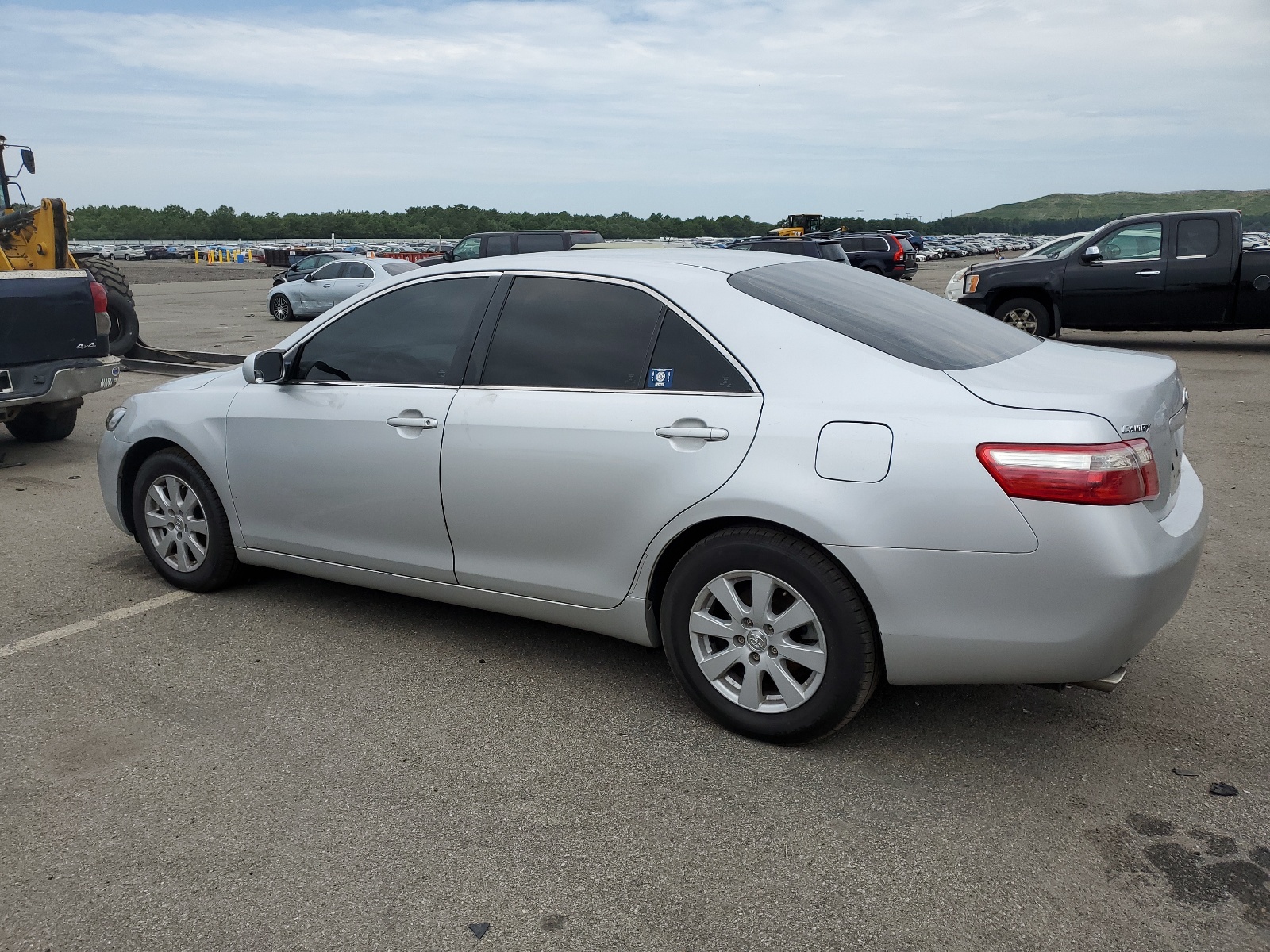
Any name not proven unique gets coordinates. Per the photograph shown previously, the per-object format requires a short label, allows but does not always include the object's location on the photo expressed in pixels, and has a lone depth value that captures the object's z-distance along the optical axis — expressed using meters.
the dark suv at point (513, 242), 22.42
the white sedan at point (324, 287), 22.64
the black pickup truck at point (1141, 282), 13.83
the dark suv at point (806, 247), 25.66
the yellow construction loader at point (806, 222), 65.25
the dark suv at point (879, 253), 33.84
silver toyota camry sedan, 3.11
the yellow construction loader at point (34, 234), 13.15
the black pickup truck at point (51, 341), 7.98
